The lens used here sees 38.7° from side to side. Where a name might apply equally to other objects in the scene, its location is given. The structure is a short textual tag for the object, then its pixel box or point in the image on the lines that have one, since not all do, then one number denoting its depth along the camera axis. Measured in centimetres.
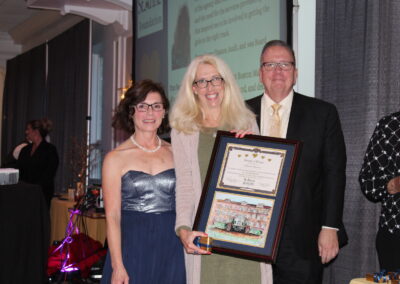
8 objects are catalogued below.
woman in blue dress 264
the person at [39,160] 779
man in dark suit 276
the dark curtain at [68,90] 959
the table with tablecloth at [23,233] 412
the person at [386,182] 267
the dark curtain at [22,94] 1151
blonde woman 250
